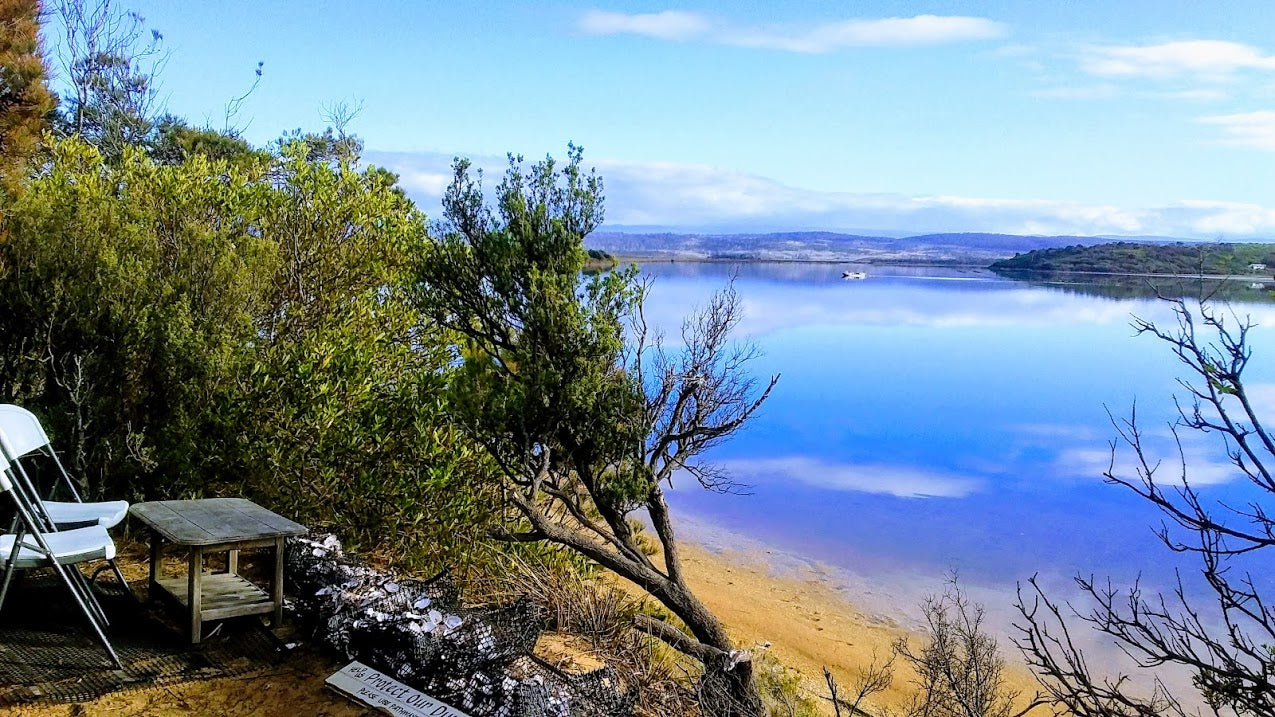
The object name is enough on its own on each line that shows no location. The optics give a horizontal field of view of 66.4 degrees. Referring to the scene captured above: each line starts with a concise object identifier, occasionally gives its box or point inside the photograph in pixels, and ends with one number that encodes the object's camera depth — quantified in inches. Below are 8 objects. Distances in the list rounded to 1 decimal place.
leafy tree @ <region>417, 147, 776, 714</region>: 303.4
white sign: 169.0
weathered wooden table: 182.5
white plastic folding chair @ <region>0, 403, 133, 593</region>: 195.0
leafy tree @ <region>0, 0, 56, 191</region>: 276.5
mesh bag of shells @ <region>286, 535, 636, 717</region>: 177.3
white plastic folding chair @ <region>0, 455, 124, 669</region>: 167.5
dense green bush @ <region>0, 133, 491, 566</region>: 268.7
